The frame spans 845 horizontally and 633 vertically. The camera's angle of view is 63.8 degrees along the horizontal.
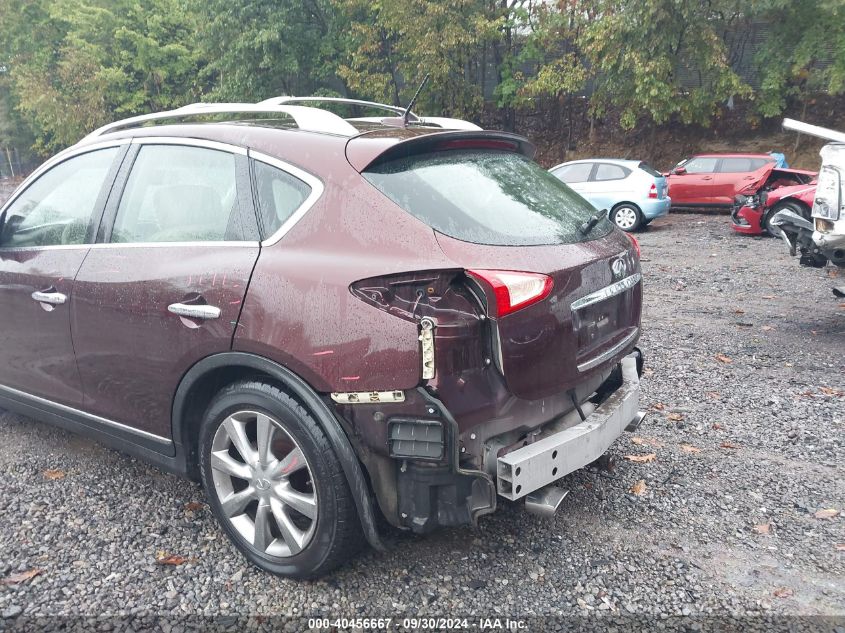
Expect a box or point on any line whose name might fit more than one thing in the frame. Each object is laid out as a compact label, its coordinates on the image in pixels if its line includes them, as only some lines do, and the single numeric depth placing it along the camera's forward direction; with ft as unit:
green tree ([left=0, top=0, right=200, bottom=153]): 100.27
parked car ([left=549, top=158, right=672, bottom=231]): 46.70
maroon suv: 7.92
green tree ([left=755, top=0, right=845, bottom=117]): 59.16
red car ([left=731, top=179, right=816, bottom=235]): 36.73
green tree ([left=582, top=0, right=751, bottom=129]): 62.39
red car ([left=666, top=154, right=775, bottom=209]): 50.93
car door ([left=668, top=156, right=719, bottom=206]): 53.11
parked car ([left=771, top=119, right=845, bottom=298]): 18.37
